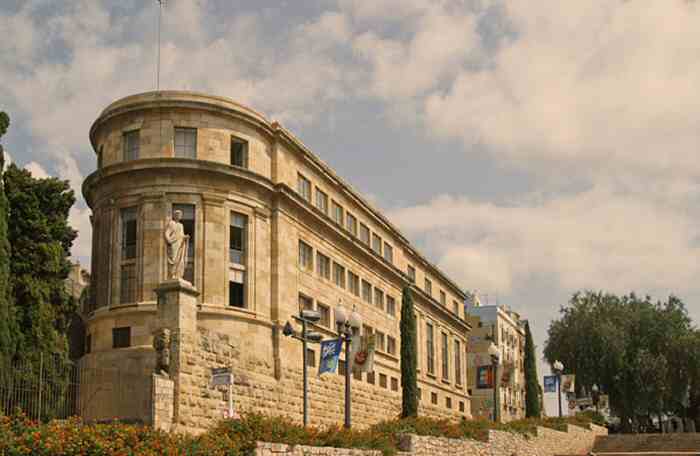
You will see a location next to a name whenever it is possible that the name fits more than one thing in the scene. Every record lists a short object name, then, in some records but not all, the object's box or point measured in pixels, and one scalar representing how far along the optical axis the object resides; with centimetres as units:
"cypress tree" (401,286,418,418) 4706
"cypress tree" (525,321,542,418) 5828
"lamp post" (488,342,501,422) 4069
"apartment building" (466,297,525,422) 9715
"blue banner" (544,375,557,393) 5147
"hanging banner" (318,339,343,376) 2734
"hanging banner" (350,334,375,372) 2888
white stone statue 2531
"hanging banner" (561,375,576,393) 5516
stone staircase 5009
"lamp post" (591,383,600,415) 7034
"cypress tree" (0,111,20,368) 3061
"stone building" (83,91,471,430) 3888
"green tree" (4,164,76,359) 3541
